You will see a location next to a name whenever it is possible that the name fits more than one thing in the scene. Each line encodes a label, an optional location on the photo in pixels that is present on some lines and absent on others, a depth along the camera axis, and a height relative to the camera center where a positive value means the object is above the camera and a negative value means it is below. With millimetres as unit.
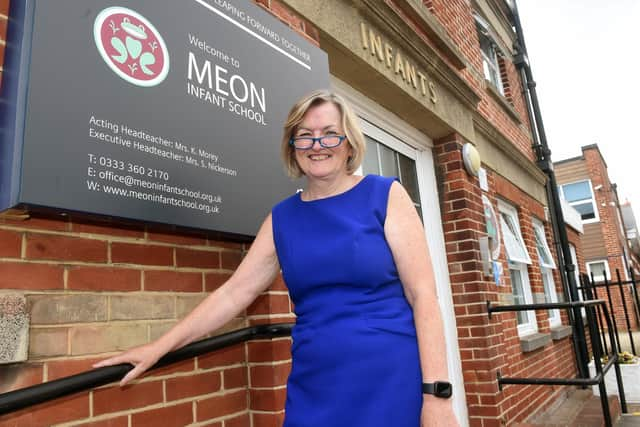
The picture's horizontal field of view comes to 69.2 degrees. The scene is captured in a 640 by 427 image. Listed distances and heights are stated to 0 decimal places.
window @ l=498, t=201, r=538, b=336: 5582 +379
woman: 1274 +38
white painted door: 3773 +1188
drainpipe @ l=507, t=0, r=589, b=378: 7169 +2187
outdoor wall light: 4541 +1373
